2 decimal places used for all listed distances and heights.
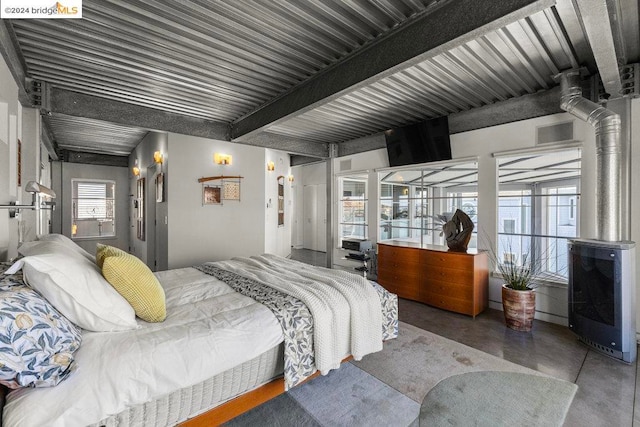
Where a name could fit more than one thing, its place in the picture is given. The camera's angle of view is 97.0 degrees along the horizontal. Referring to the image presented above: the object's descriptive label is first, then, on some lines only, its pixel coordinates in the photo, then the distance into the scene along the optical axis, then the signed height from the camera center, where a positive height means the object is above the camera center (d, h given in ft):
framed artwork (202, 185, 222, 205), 16.56 +1.01
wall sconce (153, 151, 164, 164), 16.03 +3.12
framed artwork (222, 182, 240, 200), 17.29 +1.29
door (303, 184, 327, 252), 29.76 -0.56
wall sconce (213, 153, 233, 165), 16.89 +3.20
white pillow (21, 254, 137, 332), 4.51 -1.37
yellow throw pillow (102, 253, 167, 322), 5.57 -1.53
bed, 3.92 -2.44
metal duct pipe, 8.98 +1.40
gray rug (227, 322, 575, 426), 6.06 -4.41
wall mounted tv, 14.52 +3.78
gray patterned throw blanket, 6.14 -2.41
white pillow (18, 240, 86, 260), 5.61 -0.77
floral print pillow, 3.38 -1.69
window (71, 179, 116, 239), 24.11 +0.25
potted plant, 10.45 -3.24
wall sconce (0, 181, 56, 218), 6.17 +0.50
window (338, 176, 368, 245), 21.41 +0.49
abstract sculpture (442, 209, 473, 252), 12.71 -0.88
